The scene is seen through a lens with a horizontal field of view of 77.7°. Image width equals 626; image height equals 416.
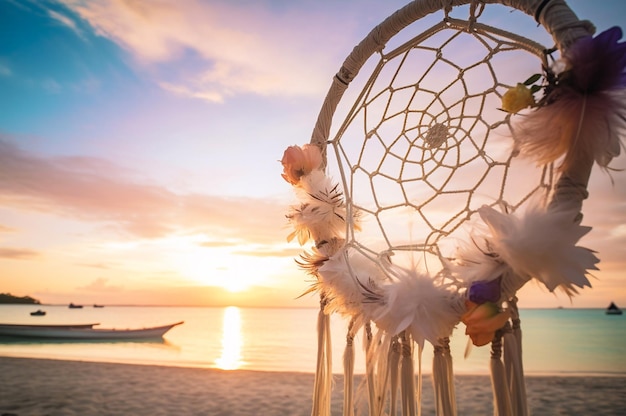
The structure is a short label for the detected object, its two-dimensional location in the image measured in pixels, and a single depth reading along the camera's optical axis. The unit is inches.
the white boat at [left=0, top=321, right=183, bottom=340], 378.3
